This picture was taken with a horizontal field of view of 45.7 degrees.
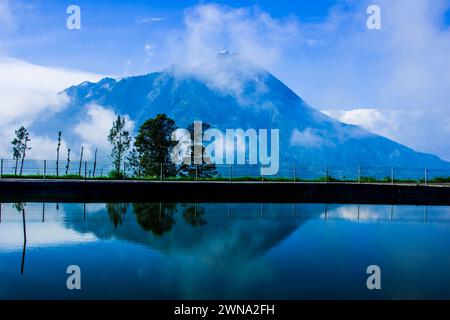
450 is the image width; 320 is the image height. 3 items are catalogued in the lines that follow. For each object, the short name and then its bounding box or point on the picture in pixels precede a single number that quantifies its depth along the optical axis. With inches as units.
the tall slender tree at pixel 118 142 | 1692.9
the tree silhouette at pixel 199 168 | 1567.4
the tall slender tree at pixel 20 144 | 1981.7
